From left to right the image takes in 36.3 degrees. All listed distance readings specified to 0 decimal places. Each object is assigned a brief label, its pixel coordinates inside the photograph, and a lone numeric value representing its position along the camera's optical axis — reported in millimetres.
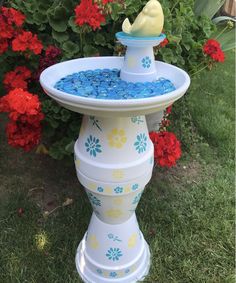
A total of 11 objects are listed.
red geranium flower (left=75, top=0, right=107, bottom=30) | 1599
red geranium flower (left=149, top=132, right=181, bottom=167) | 1854
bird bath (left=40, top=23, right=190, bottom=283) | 1150
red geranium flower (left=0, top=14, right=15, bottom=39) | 1798
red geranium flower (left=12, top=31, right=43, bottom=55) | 1774
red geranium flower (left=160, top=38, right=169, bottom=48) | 1827
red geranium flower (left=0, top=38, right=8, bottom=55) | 1837
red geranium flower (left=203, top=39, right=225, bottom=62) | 2090
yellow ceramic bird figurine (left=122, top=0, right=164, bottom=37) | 1247
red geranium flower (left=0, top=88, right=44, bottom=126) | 1560
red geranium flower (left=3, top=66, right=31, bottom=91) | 1866
